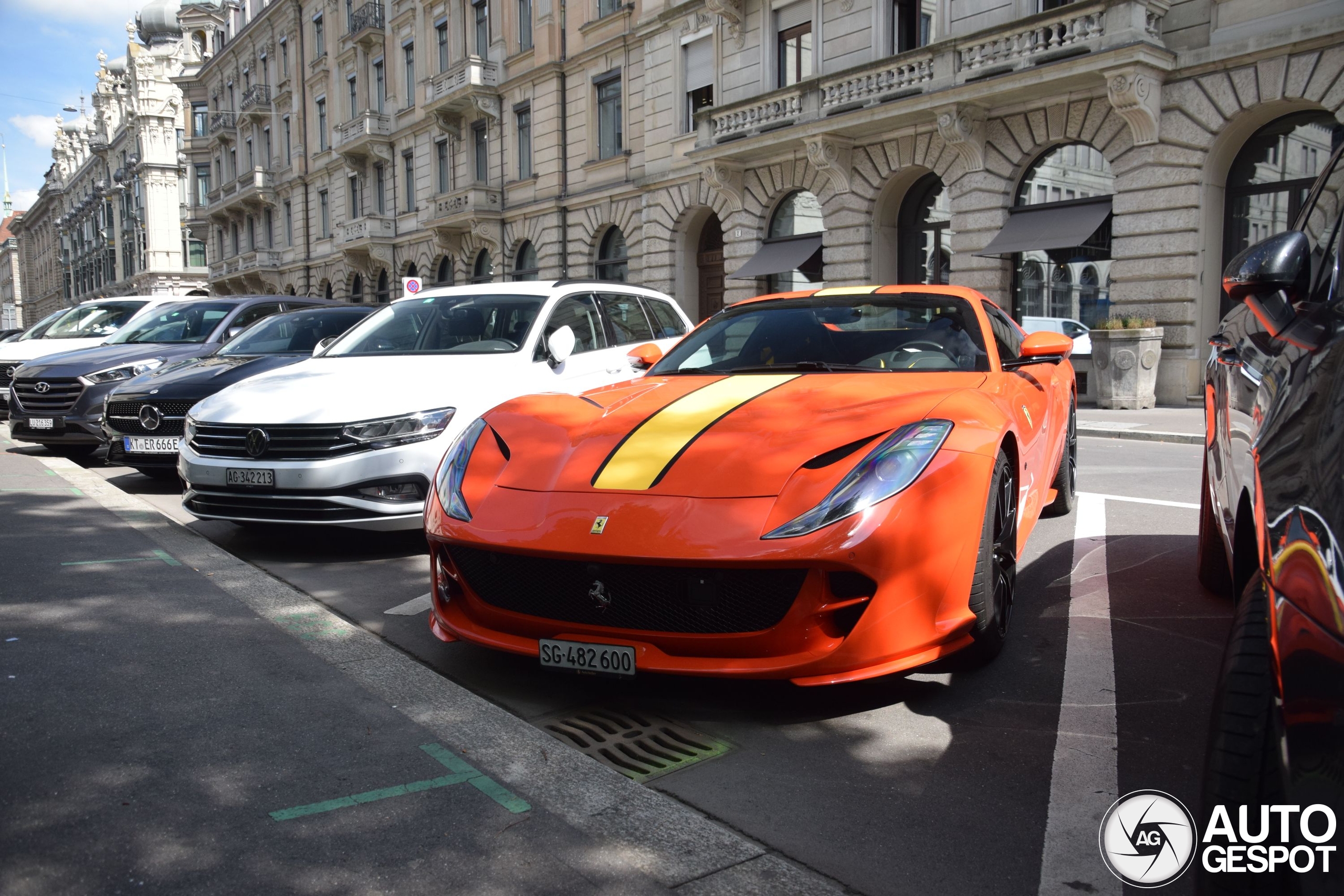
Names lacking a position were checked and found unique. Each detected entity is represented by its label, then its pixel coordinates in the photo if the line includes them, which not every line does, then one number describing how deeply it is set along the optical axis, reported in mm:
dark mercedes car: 7758
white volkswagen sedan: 5426
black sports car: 1349
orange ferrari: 3080
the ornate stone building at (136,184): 75312
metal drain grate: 3000
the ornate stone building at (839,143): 16219
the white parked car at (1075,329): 18170
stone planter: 15836
